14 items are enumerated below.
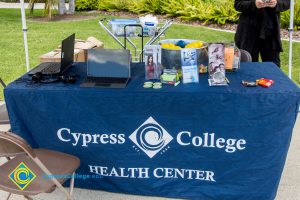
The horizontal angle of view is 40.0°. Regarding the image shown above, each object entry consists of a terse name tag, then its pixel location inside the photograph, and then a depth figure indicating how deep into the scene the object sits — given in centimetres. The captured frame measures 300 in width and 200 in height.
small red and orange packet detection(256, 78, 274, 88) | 288
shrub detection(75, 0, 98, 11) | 1391
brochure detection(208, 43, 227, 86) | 294
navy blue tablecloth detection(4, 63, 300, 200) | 282
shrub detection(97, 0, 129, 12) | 1289
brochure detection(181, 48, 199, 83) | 297
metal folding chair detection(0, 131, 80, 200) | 237
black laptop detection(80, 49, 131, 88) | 304
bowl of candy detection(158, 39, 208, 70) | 312
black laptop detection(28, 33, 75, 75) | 325
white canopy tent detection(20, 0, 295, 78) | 437
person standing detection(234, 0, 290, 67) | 437
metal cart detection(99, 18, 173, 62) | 443
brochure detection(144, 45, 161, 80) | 304
